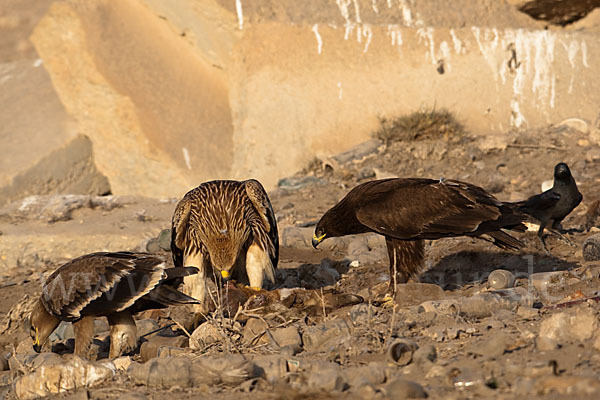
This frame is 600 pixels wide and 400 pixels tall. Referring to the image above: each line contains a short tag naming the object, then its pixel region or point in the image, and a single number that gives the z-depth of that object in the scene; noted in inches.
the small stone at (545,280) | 480.1
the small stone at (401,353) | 337.8
